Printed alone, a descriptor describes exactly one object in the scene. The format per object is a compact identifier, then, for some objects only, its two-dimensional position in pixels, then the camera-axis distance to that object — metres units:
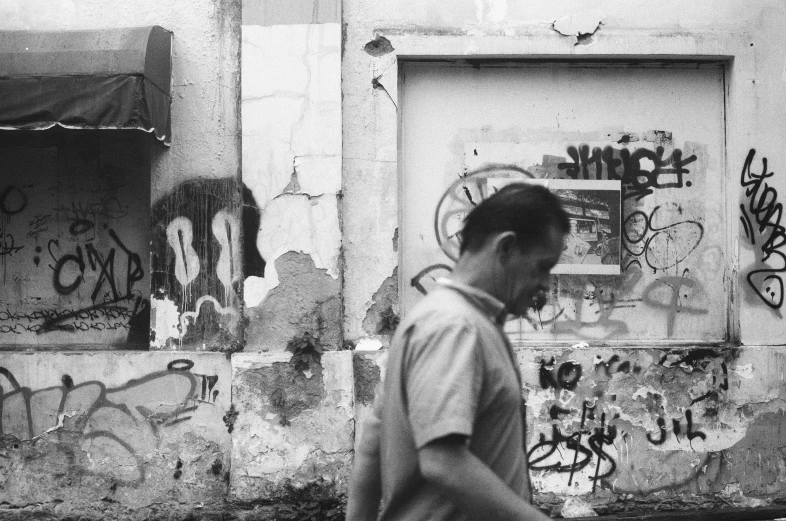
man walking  1.87
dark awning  5.23
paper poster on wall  6.14
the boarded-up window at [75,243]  6.20
